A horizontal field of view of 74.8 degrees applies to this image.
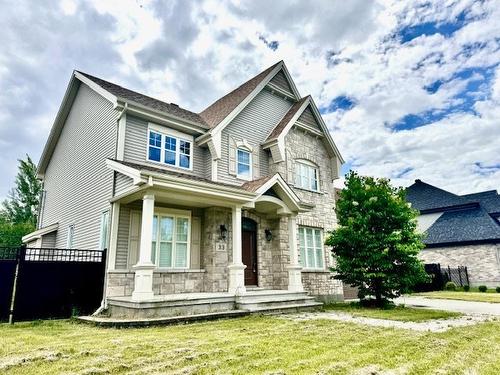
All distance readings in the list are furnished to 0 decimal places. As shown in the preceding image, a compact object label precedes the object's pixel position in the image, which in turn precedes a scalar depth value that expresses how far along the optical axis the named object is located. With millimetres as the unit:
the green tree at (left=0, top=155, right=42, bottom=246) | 32125
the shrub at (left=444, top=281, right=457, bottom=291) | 19750
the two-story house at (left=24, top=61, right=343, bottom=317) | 8914
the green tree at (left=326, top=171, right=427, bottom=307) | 10570
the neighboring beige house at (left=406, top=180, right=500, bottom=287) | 21406
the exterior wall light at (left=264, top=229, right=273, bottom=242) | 12117
